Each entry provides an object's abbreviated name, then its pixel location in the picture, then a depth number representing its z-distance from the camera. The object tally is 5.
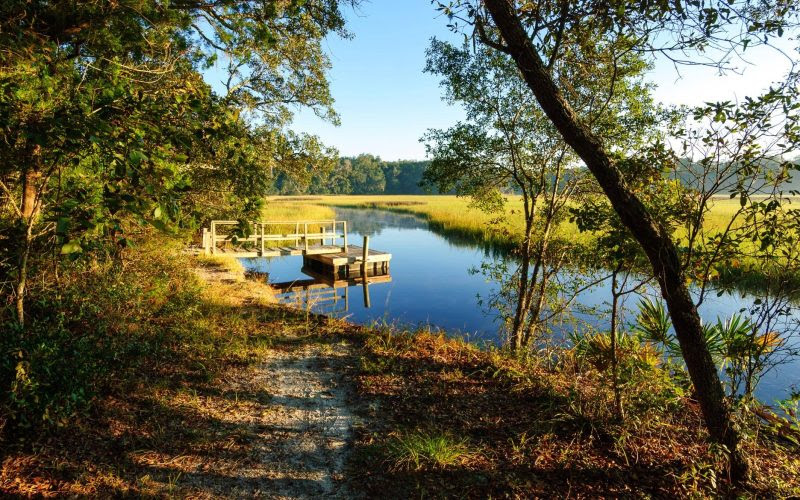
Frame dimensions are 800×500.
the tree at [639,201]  3.65
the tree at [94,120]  3.07
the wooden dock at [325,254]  17.03
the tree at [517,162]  8.92
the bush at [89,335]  3.73
